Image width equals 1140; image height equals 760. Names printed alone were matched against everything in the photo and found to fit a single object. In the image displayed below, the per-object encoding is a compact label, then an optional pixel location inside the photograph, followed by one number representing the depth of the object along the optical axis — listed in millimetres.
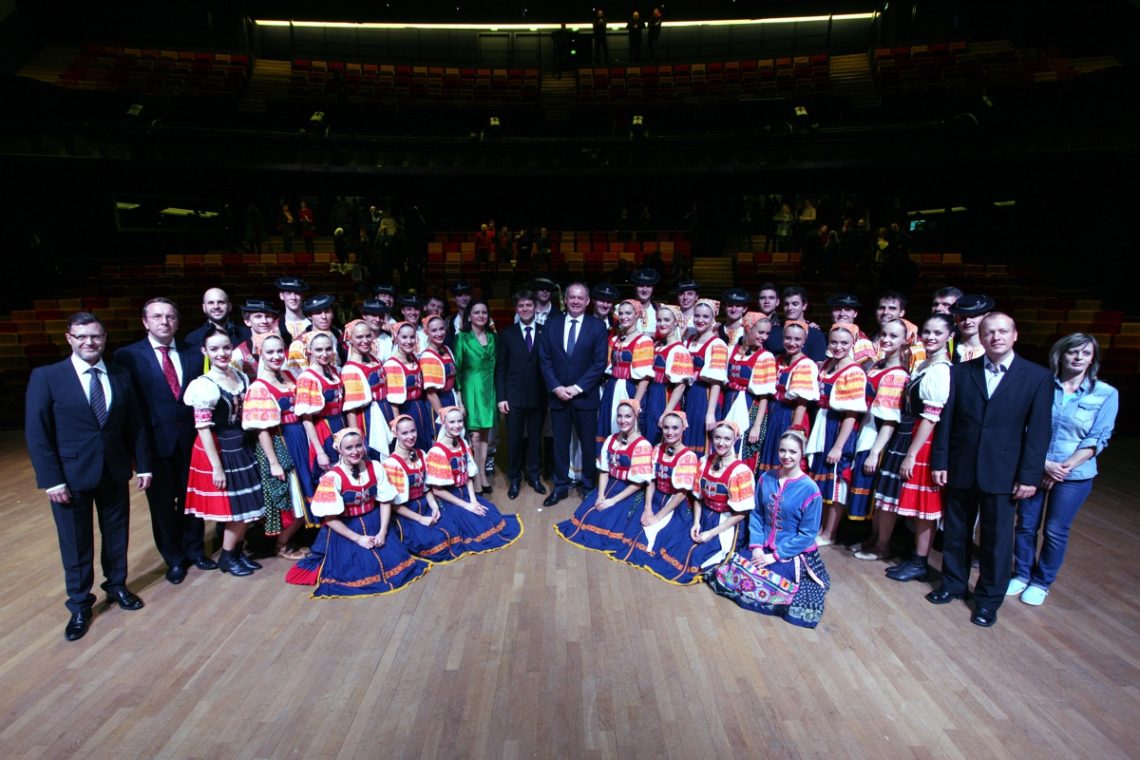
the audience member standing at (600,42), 15578
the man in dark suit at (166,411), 3299
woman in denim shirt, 3145
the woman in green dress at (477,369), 4828
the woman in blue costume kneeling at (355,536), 3373
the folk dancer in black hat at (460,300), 5016
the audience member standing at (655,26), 15435
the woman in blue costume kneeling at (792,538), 3176
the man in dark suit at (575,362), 4543
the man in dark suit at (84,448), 2857
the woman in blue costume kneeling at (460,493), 3955
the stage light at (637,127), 12344
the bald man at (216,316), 3576
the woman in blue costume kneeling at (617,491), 3979
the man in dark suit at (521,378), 4766
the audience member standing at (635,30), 15617
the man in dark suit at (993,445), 2932
